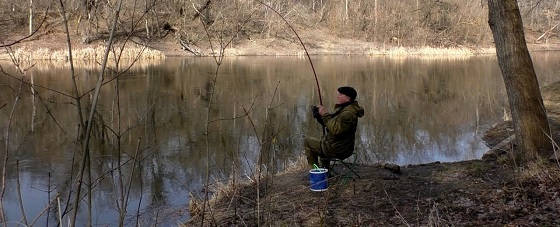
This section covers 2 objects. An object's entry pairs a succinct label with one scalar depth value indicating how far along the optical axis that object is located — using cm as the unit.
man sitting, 500
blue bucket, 508
